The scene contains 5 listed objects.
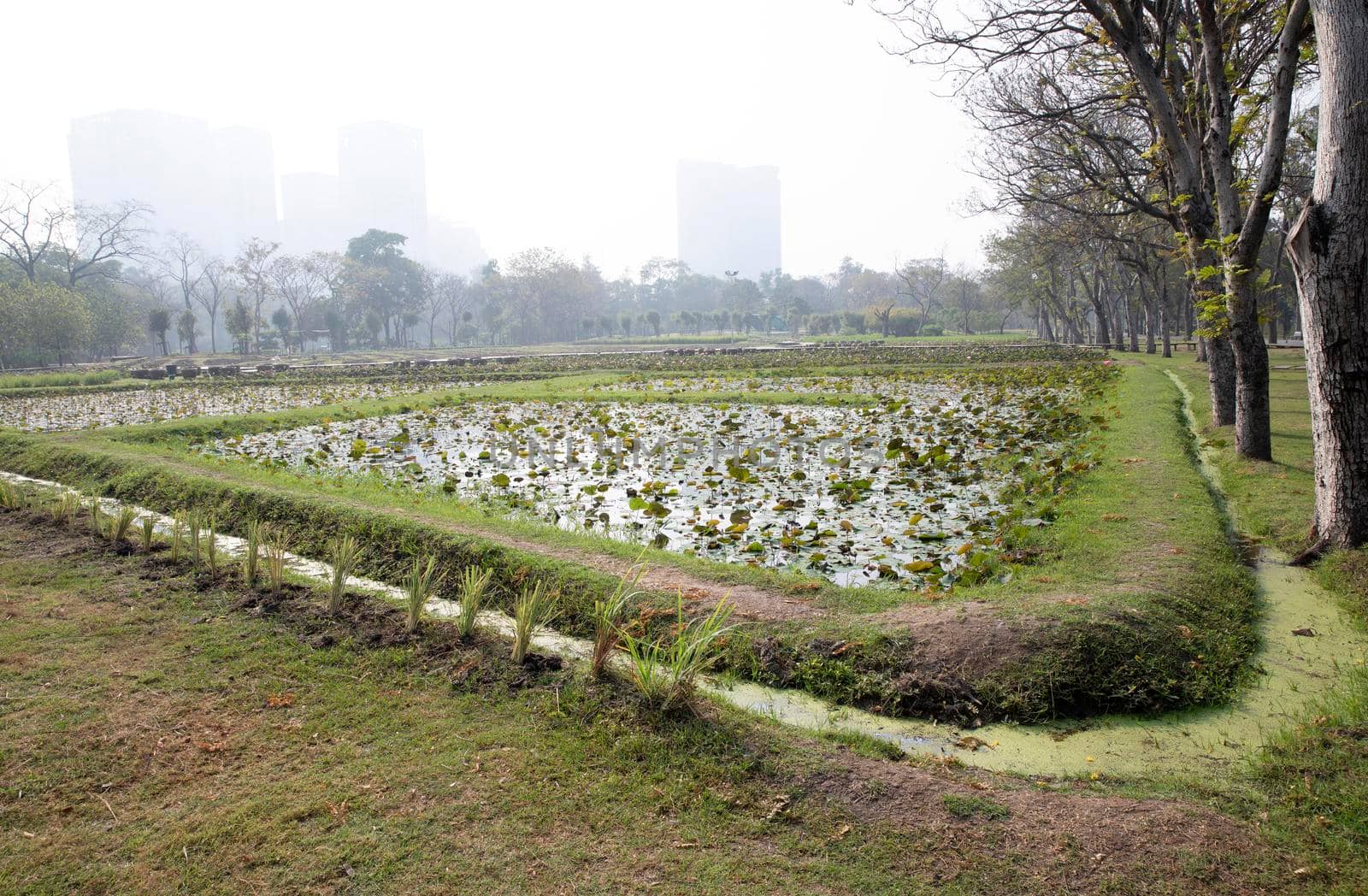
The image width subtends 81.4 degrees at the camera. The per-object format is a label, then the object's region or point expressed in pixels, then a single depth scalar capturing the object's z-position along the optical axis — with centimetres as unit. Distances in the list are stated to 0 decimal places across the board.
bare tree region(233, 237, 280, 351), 6422
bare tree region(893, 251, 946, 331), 7456
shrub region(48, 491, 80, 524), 728
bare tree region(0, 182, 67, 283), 5044
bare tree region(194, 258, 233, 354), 6604
